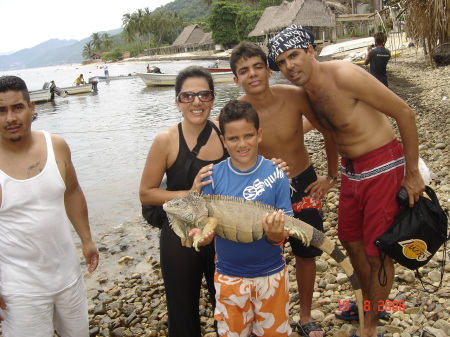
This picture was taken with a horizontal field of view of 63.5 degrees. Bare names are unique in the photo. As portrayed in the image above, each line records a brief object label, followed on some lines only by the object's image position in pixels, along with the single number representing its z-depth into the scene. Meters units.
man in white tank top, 2.60
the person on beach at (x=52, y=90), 30.96
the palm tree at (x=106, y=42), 144.07
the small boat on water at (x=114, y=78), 47.28
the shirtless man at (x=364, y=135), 2.88
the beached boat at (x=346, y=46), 34.69
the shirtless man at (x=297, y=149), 3.37
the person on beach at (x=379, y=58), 12.51
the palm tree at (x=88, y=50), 149.12
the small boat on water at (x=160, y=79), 31.06
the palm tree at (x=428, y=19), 9.57
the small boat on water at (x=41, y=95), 29.97
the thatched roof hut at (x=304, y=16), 44.94
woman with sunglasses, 2.89
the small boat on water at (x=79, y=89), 34.84
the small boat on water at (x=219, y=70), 32.26
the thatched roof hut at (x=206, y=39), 87.02
